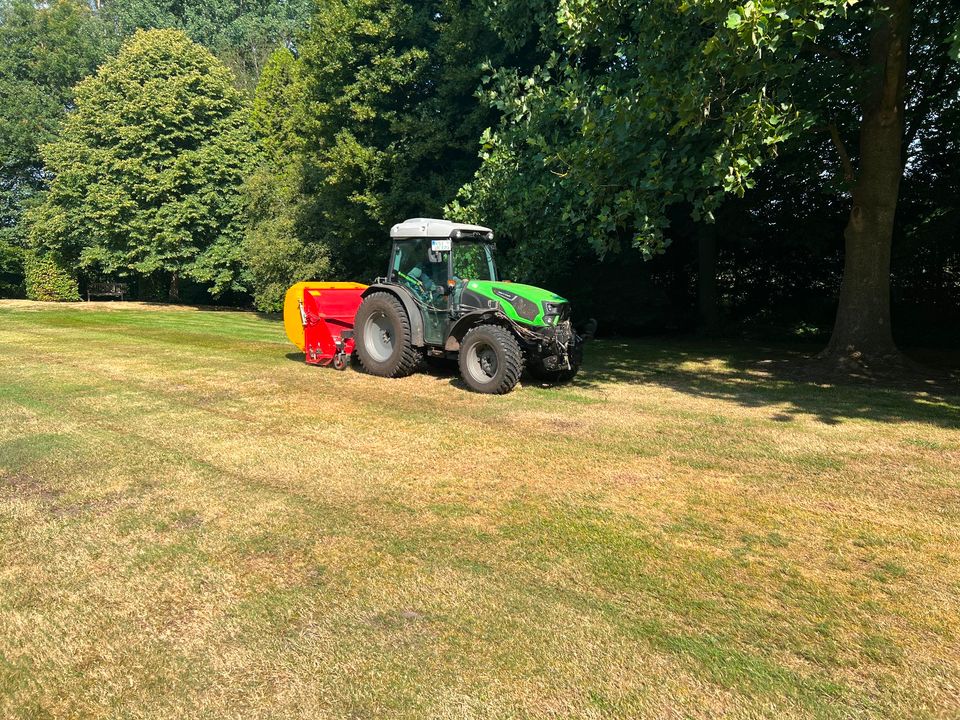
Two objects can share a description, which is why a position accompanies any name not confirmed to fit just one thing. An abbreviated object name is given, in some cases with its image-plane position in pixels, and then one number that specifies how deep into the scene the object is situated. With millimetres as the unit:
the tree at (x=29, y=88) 32562
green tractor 8398
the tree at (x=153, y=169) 26906
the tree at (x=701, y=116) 7996
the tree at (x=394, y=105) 16750
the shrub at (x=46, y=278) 29719
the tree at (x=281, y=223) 20797
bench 32281
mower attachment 10273
